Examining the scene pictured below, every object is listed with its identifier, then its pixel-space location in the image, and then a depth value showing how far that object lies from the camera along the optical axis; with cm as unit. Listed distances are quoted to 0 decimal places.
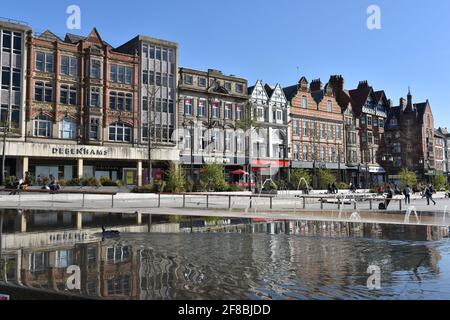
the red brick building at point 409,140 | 8406
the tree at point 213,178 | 4384
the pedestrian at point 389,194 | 3014
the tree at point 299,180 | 5328
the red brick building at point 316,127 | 6475
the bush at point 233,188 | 4374
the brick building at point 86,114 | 4375
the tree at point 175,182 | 3969
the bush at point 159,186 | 3771
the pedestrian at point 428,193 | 3362
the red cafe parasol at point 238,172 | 5089
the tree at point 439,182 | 7401
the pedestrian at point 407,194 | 3362
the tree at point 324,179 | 5791
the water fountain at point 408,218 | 1731
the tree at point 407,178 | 6594
